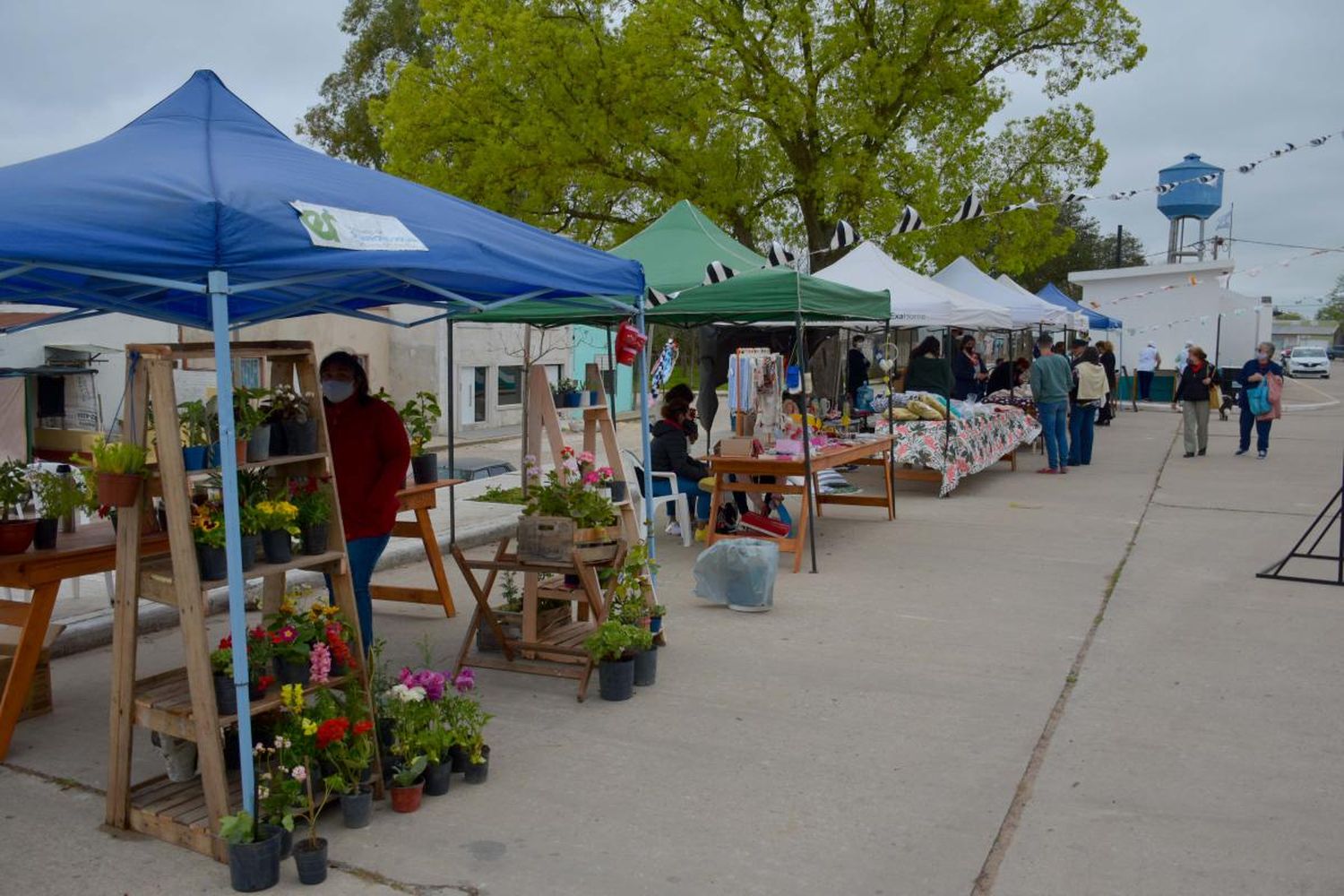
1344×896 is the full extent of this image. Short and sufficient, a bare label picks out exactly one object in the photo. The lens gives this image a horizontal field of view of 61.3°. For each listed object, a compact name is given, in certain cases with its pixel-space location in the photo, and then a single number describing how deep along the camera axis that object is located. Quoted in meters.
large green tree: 17.75
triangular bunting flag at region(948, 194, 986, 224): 12.84
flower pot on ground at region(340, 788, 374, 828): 4.18
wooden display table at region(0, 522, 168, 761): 4.92
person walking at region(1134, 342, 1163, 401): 30.64
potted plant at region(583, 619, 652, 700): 5.68
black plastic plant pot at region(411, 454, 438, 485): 7.24
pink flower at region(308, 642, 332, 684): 4.20
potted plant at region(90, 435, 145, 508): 4.02
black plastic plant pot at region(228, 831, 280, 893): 3.69
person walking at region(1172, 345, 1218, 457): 16.88
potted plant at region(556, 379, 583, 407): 7.02
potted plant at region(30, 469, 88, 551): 5.17
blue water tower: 34.91
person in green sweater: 15.12
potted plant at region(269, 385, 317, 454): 4.37
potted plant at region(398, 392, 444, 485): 7.22
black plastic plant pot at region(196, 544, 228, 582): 4.04
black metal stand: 8.48
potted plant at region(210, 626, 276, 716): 4.02
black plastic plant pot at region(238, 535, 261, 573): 4.09
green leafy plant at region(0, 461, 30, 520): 5.05
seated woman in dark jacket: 9.94
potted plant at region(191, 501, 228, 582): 4.01
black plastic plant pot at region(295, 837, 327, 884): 3.75
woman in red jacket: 5.45
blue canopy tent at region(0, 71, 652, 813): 3.58
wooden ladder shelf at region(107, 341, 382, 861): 3.92
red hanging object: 6.51
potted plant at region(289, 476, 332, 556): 4.34
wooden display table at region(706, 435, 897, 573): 9.02
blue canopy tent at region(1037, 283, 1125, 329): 25.48
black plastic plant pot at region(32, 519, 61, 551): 5.16
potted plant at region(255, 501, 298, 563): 4.16
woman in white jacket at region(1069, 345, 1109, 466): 16.06
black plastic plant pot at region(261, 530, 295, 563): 4.20
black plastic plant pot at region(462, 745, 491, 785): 4.62
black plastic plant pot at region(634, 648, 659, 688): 5.92
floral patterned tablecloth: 12.75
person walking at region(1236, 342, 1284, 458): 16.86
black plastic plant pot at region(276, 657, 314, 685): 4.18
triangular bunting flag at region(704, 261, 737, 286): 9.44
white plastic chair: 9.85
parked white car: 50.88
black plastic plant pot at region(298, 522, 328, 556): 4.37
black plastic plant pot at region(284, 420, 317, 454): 4.38
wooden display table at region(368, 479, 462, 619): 7.30
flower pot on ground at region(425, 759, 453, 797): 4.49
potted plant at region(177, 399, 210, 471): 4.17
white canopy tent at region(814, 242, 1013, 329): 12.72
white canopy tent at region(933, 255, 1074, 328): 17.09
